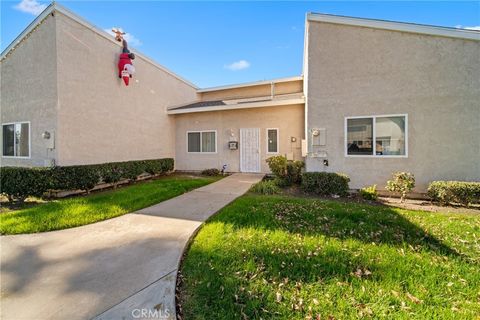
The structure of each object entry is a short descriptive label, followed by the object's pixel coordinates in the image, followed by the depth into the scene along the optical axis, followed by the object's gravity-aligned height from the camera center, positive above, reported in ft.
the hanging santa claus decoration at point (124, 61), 29.55 +13.75
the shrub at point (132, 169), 29.14 -1.94
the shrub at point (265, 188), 22.54 -3.61
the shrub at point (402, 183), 20.43 -2.77
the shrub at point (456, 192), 18.43 -3.30
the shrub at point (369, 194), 20.76 -3.84
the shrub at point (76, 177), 22.06 -2.38
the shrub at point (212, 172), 35.88 -2.80
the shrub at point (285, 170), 27.09 -1.85
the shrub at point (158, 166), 33.45 -1.65
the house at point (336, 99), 21.20 +6.77
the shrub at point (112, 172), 26.24 -2.13
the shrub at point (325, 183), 21.71 -2.93
